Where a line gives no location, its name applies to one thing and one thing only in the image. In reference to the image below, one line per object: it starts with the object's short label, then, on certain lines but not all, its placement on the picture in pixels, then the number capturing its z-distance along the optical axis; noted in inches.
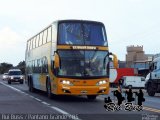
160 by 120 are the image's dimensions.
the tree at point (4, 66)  3914.9
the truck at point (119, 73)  1380.7
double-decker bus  482.7
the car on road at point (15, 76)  1269.8
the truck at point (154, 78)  679.8
